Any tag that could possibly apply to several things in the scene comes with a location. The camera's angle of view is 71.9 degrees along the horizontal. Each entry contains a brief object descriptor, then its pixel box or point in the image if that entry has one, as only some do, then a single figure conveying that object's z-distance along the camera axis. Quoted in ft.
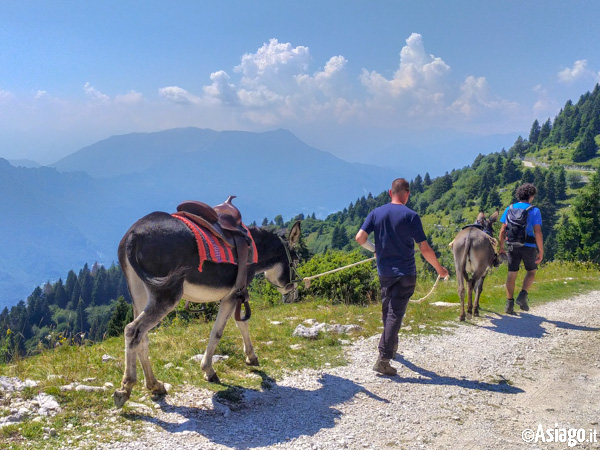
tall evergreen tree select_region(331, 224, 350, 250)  491.31
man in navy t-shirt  22.93
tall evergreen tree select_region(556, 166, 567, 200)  480.07
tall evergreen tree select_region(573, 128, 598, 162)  591.37
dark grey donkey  18.24
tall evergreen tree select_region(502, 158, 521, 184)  566.35
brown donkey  38.37
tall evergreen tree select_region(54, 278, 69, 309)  481.50
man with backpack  36.42
